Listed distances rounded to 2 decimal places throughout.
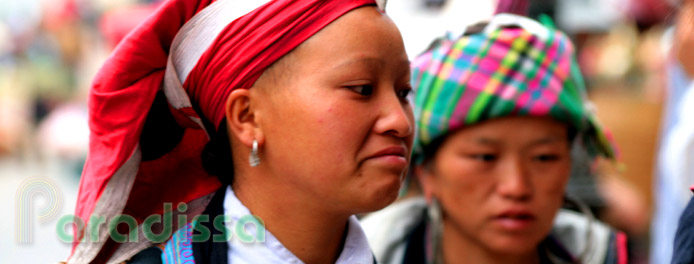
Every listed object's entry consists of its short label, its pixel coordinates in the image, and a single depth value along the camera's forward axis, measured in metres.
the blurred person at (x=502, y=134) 2.71
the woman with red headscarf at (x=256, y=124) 1.87
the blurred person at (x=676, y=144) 2.39
